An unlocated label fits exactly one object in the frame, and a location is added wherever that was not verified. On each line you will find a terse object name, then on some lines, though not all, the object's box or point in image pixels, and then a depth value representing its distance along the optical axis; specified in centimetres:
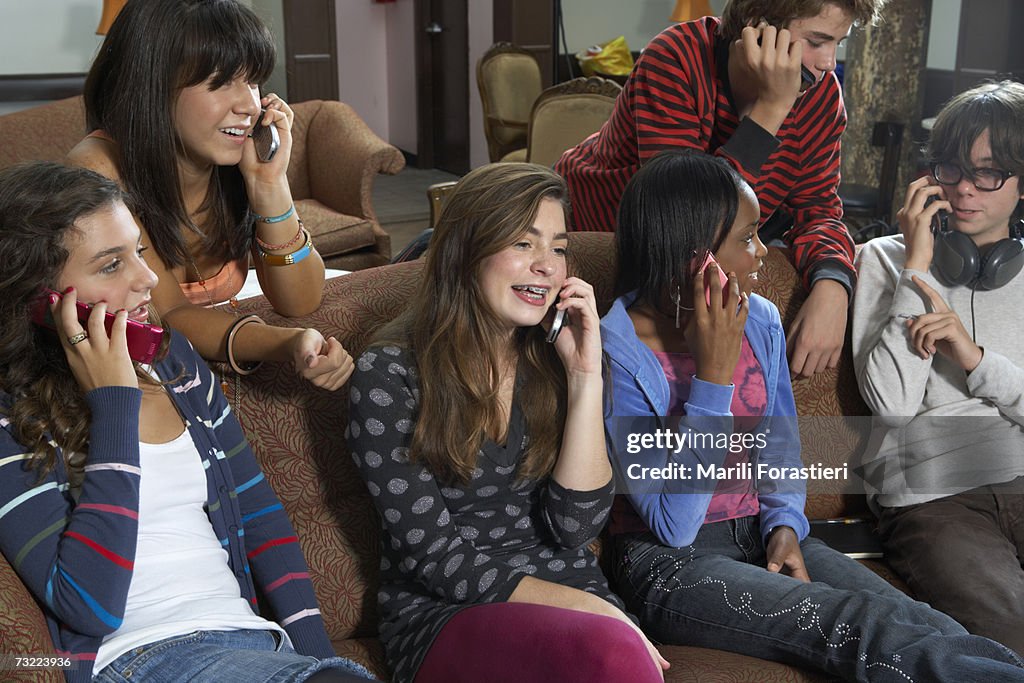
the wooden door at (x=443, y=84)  737
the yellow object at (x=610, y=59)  649
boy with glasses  180
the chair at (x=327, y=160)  404
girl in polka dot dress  145
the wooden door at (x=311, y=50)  717
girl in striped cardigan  124
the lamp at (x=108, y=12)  519
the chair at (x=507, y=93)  547
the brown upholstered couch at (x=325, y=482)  165
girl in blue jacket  154
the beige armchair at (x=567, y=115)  448
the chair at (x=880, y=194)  410
